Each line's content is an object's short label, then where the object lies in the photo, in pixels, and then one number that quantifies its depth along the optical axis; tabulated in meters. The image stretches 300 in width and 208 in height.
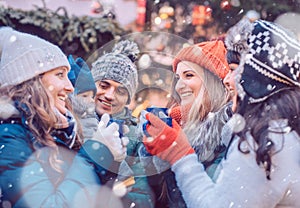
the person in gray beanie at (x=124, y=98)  2.07
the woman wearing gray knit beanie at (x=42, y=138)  2.01
